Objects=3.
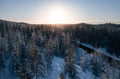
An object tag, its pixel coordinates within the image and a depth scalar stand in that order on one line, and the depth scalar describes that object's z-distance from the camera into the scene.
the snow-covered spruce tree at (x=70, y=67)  18.64
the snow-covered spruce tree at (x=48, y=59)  29.86
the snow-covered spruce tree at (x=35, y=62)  18.99
